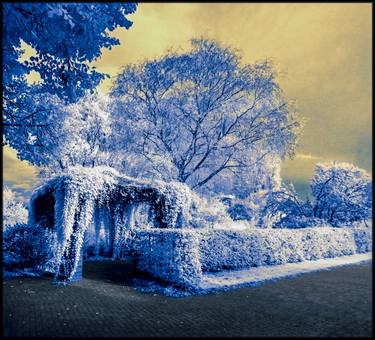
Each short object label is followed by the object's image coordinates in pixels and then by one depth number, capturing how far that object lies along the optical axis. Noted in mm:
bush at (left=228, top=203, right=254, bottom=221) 24219
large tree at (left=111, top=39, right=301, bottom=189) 16828
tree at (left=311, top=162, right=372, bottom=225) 20594
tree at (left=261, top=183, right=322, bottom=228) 19750
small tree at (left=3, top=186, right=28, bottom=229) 23172
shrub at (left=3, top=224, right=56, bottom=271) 11023
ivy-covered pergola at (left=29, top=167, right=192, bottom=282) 9453
